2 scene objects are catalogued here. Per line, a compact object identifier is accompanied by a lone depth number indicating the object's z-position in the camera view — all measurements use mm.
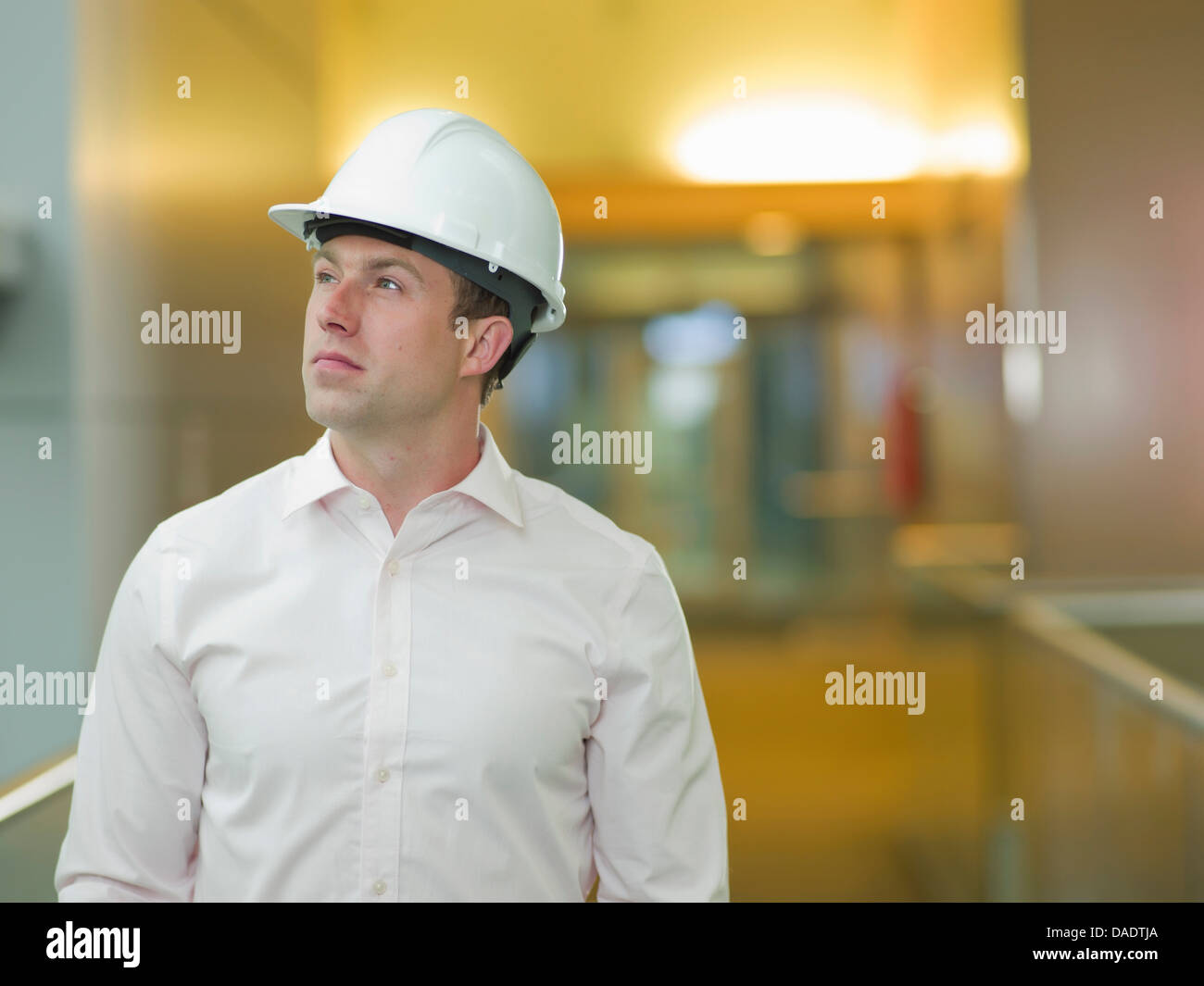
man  1294
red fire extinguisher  4469
